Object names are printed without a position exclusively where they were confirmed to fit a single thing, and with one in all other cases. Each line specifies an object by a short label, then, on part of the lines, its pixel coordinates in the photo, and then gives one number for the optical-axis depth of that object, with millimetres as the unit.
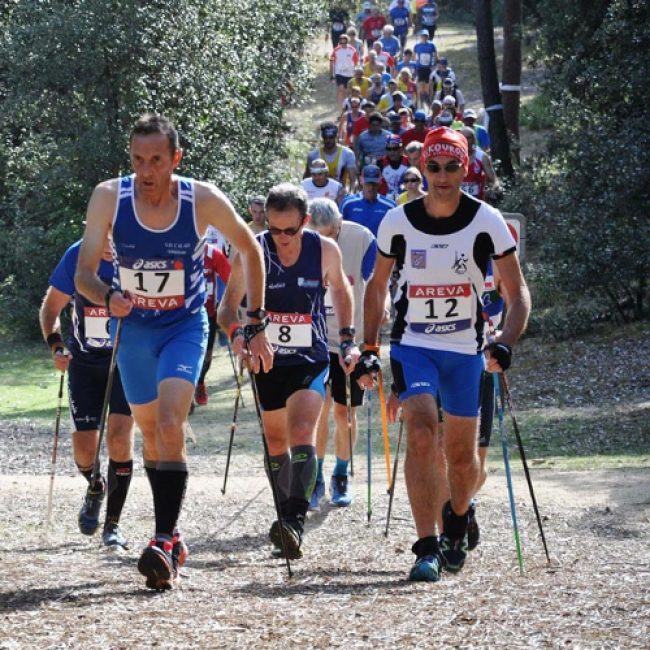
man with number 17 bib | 12176
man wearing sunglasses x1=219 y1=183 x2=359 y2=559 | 14561
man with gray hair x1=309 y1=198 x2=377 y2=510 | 17812
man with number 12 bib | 12779
